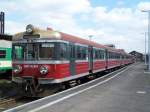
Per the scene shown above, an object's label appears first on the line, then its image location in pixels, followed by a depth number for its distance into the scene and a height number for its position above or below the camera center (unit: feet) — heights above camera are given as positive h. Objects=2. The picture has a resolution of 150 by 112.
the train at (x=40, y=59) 27.49 -0.15
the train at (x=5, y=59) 47.75 -0.22
